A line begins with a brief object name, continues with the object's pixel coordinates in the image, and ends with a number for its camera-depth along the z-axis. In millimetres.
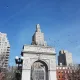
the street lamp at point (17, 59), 17828
